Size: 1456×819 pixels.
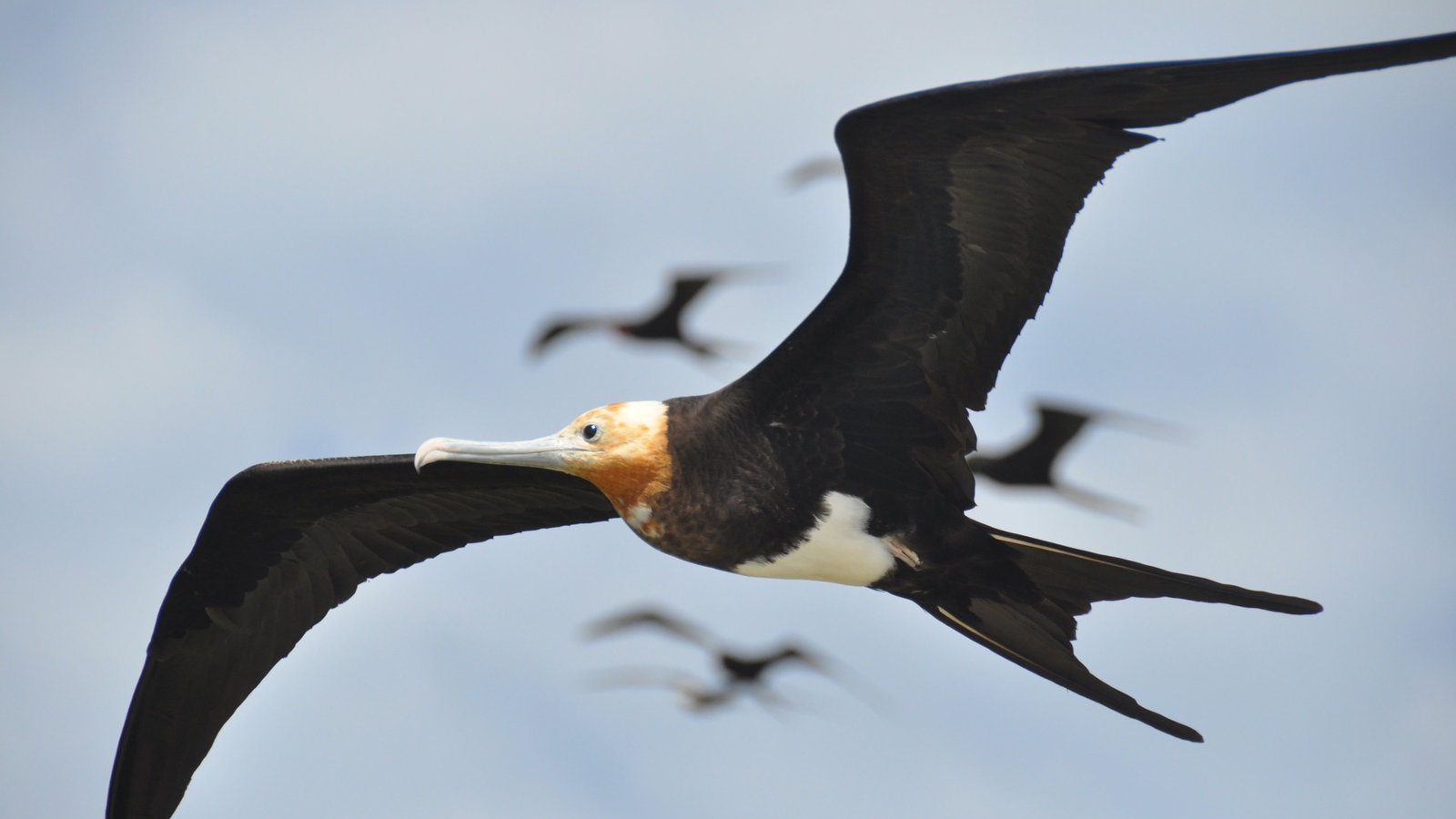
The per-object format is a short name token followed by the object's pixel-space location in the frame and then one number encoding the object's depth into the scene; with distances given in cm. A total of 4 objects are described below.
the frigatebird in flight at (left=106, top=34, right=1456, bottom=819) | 861
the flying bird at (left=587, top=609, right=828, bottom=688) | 1812
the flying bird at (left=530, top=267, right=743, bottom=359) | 1694
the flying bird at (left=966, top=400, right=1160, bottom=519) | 1380
